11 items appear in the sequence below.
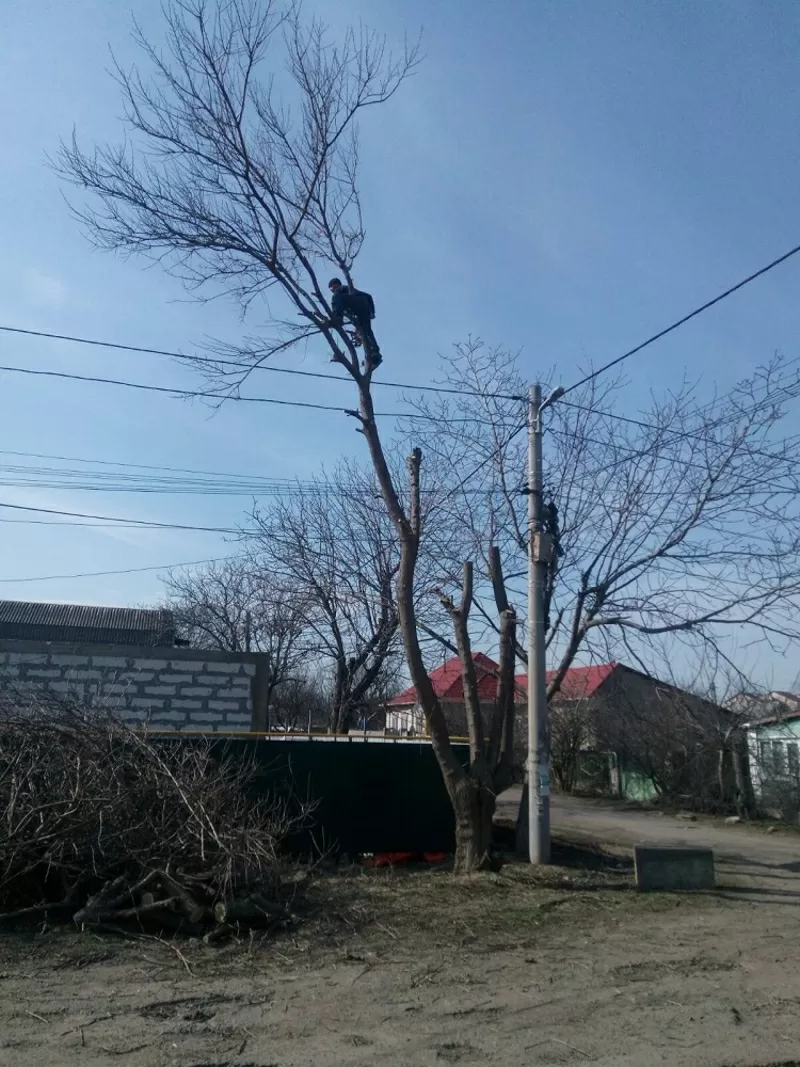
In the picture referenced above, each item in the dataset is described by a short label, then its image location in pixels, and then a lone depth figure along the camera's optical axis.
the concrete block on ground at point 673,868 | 9.88
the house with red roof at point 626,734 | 20.92
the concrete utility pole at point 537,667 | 10.73
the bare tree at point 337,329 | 10.86
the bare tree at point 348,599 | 19.93
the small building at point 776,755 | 18.25
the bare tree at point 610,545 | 12.18
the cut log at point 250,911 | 7.38
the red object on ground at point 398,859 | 11.91
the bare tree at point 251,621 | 23.11
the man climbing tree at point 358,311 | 11.29
